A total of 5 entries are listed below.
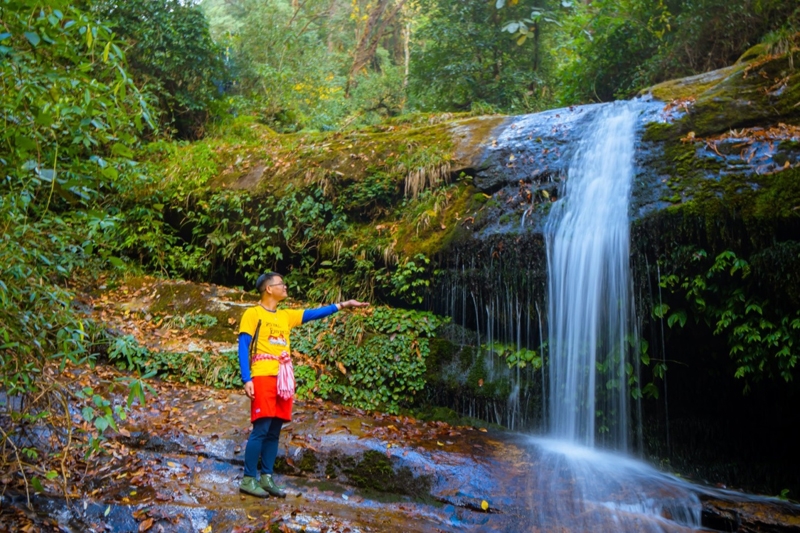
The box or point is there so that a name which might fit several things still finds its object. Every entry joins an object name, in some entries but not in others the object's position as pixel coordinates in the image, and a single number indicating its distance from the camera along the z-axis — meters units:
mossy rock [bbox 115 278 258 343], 8.20
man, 4.64
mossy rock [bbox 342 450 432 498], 5.18
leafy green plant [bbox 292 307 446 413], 7.32
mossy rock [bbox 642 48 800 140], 7.38
